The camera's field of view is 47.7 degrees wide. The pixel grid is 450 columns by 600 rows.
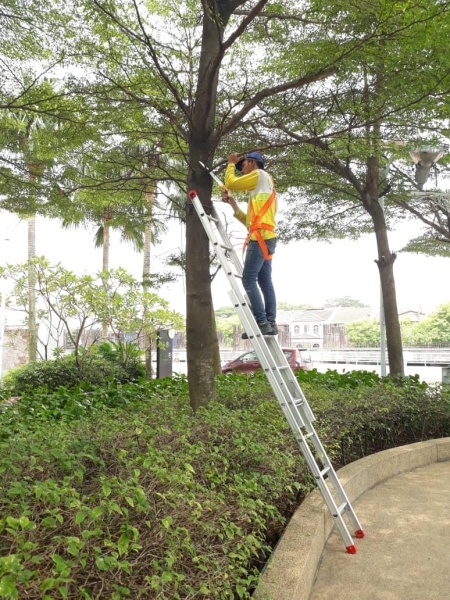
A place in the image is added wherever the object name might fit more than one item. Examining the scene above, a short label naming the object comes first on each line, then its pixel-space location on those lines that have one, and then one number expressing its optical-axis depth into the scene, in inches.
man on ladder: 176.9
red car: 700.7
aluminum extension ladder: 137.0
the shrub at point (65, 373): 430.6
